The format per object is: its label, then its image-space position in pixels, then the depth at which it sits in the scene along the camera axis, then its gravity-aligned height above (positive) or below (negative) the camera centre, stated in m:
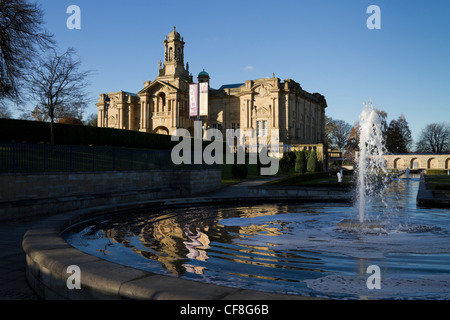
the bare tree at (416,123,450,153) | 83.19 +4.50
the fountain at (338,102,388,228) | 8.59 +0.39
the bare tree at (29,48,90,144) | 25.33 +5.57
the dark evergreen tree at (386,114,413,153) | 74.06 +4.71
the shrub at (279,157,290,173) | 38.91 -0.55
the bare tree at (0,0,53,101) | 18.77 +6.69
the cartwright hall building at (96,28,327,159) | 59.38 +9.86
